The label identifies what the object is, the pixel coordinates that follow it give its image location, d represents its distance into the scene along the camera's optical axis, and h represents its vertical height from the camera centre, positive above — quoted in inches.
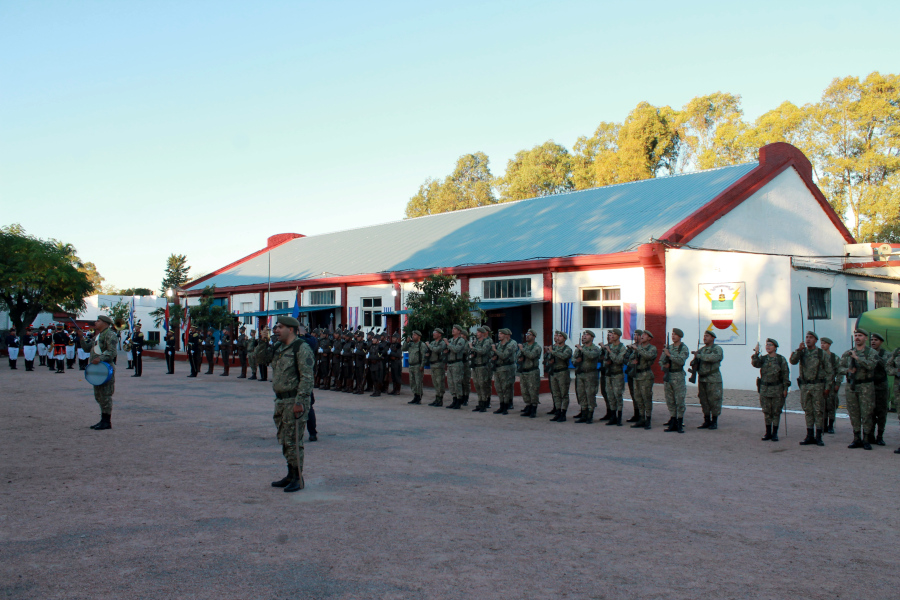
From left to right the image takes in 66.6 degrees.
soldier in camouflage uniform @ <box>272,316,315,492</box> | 278.1 -25.5
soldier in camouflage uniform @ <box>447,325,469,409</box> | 593.9 -26.7
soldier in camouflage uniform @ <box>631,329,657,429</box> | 477.1 -31.9
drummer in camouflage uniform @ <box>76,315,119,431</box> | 437.4 -14.6
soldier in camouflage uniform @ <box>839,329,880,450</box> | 394.9 -34.6
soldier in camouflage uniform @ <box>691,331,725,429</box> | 464.8 -34.4
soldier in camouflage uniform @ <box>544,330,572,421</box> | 515.8 -30.8
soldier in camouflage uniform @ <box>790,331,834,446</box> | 408.8 -31.0
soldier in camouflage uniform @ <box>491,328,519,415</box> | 559.8 -31.7
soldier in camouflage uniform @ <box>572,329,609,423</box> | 501.7 -32.7
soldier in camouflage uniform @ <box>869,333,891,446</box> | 401.4 -36.8
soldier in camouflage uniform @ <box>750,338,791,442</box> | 426.6 -34.7
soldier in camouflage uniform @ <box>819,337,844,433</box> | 413.1 -28.3
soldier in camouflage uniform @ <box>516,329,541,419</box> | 539.8 -34.0
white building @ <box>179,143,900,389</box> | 683.4 +78.3
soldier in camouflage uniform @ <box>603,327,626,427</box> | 489.7 -31.5
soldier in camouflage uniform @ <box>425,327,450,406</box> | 604.4 -26.0
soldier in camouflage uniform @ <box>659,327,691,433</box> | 460.8 -31.8
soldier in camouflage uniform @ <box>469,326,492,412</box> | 577.6 -29.3
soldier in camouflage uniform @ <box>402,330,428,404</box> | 619.5 -30.6
